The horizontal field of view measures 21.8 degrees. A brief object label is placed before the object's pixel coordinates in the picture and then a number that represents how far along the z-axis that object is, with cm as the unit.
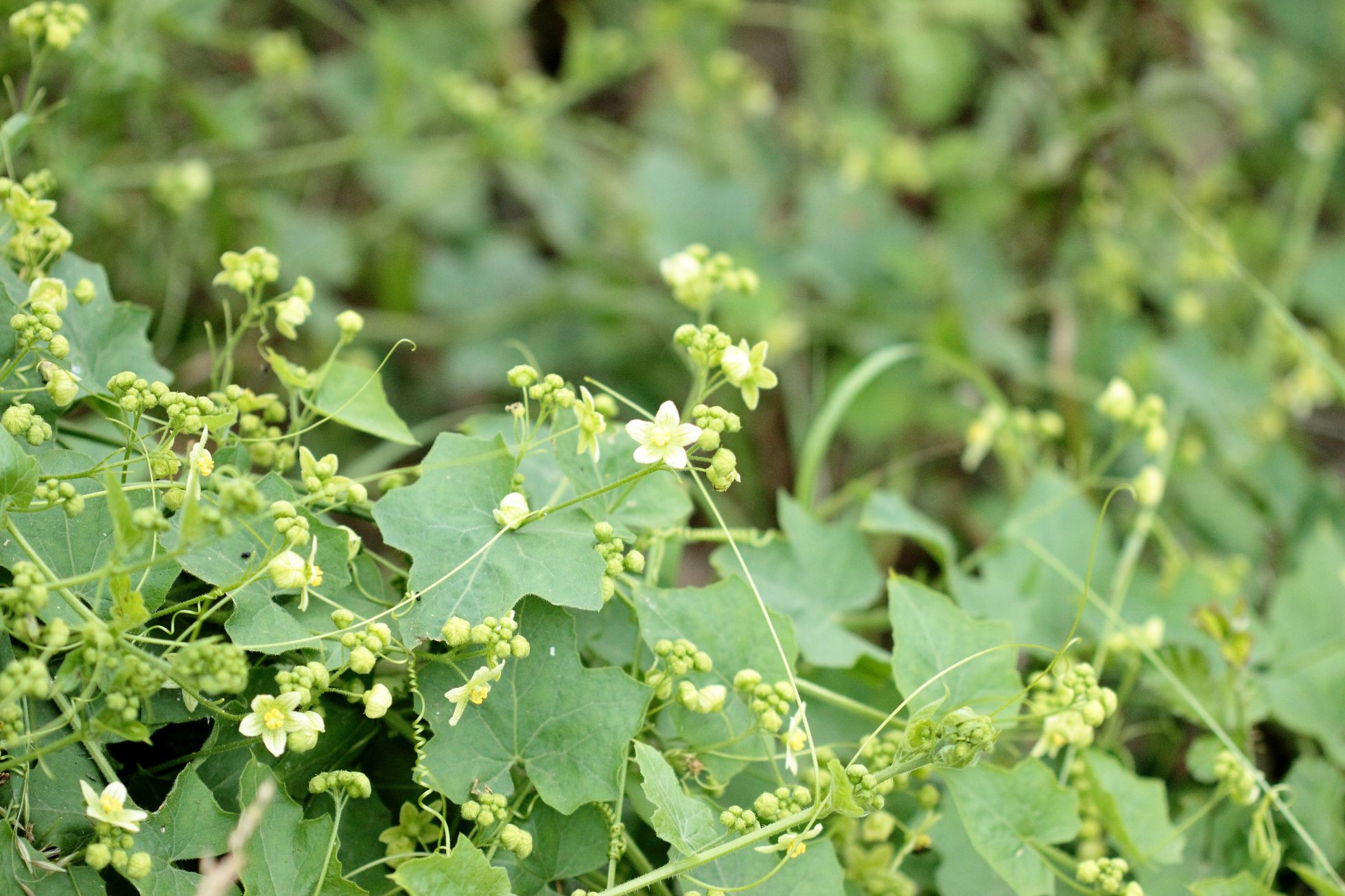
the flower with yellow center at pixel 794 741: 67
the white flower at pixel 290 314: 70
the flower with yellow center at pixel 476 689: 66
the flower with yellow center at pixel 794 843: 66
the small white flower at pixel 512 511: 68
